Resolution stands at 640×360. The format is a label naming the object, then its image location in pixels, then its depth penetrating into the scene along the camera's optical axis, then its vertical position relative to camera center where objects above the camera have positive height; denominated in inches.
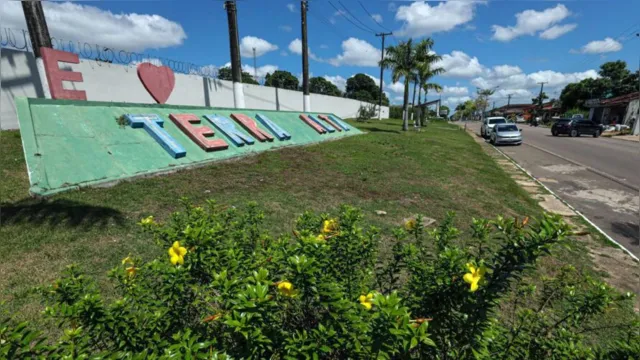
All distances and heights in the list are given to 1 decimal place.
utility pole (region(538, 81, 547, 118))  2779.0 +2.7
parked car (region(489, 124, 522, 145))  760.3 -71.9
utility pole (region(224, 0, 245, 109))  512.4 +88.1
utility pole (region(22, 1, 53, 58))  299.9 +77.9
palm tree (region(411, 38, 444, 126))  884.0 +130.6
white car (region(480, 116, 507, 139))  1016.0 -59.6
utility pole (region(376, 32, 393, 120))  1532.7 +151.0
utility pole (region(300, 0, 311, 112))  735.1 +110.9
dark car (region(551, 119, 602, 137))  1013.2 -77.2
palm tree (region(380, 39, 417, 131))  885.8 +117.7
